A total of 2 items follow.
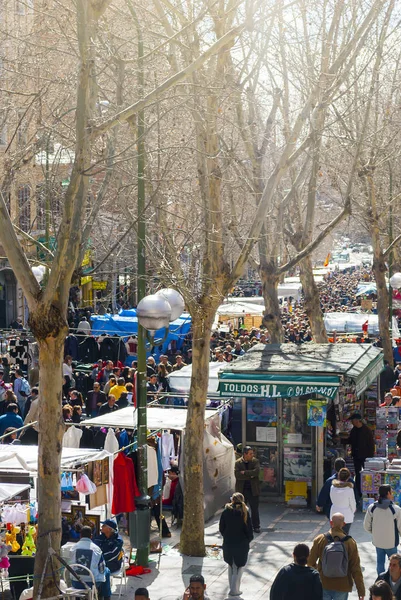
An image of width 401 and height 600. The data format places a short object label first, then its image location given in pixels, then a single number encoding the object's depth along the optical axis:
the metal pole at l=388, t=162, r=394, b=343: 27.58
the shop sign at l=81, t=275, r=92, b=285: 42.10
